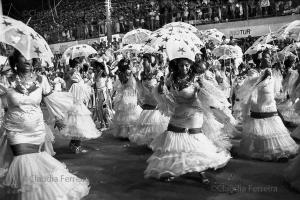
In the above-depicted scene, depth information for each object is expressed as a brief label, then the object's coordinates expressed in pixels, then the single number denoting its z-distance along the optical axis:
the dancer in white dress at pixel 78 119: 8.15
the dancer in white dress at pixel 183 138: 5.40
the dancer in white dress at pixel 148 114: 8.17
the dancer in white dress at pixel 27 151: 4.26
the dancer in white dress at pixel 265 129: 6.87
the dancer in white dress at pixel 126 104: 9.61
